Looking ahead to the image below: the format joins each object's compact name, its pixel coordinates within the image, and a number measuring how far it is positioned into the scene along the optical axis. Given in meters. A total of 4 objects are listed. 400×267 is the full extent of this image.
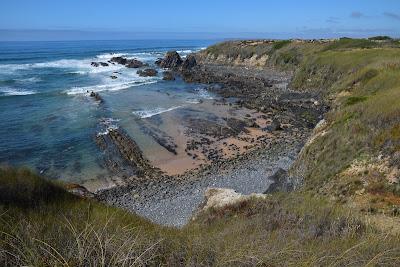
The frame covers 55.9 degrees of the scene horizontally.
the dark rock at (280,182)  17.19
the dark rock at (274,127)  31.20
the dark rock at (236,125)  31.47
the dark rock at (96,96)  43.96
